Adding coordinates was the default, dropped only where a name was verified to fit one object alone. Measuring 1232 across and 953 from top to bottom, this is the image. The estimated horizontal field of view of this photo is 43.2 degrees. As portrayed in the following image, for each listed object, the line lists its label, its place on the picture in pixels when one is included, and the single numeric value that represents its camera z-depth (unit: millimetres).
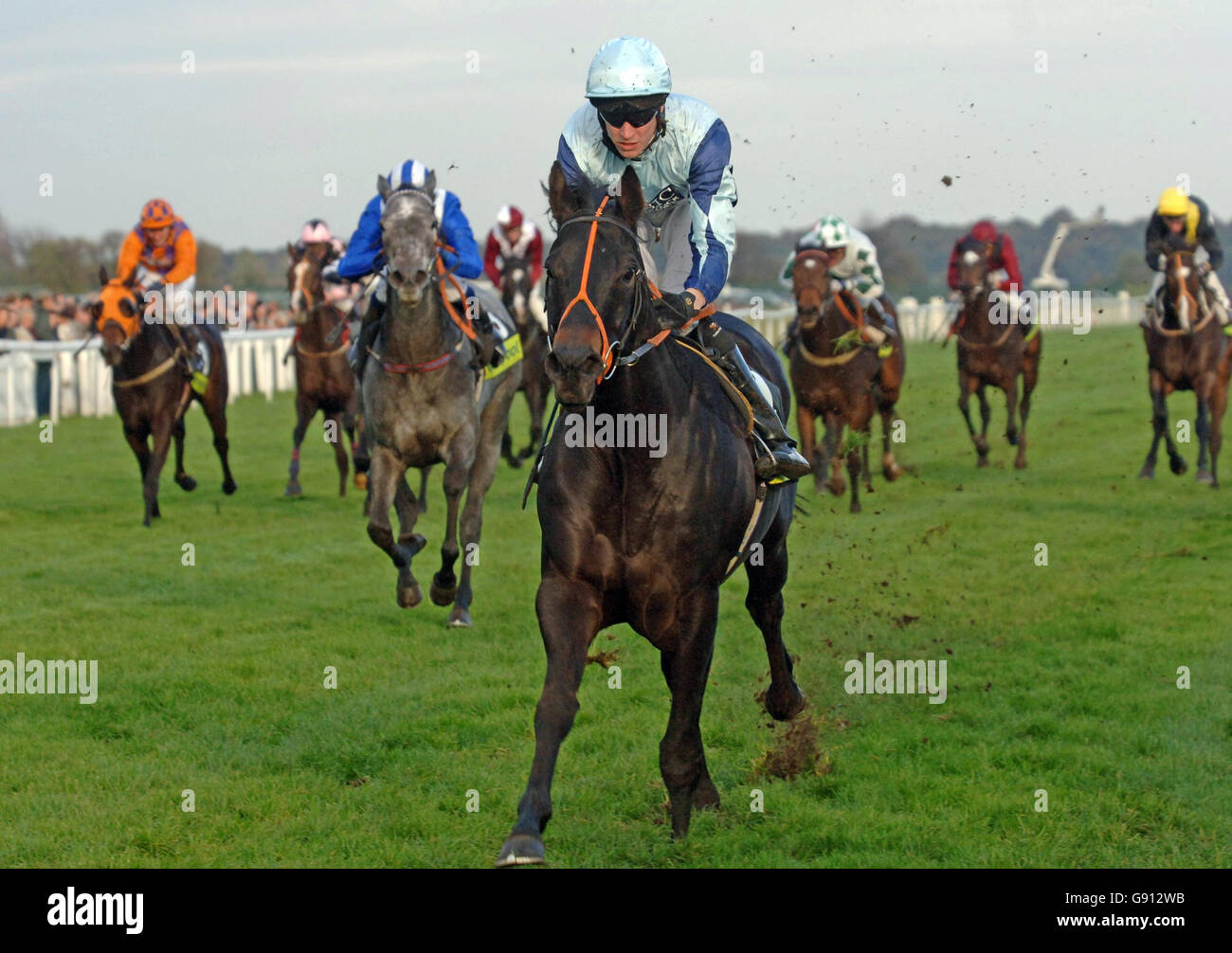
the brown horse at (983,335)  16547
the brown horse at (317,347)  14648
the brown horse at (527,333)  17500
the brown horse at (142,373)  12984
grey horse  8758
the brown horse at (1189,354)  14742
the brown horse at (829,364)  13523
